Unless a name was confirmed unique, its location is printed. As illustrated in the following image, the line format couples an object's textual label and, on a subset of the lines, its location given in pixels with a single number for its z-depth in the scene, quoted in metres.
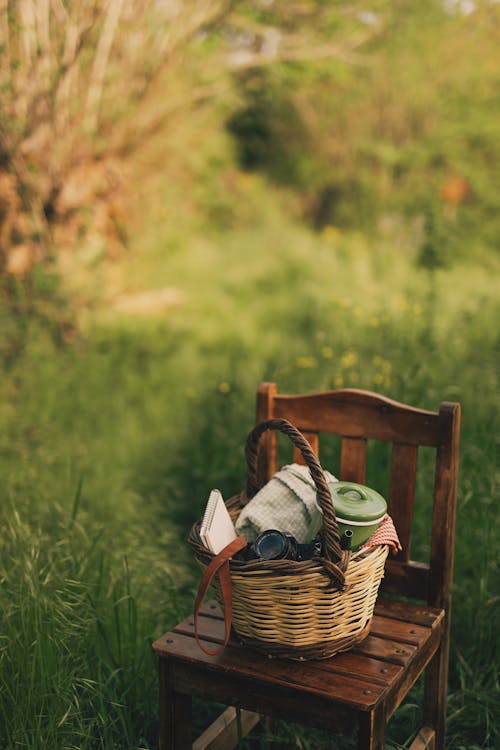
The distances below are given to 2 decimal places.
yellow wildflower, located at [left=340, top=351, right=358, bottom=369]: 5.38
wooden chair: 3.62
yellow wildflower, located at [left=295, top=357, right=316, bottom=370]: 5.90
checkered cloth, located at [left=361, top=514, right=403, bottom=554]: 3.69
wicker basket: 3.58
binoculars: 3.64
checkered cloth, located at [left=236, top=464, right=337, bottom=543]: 3.69
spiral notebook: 3.64
